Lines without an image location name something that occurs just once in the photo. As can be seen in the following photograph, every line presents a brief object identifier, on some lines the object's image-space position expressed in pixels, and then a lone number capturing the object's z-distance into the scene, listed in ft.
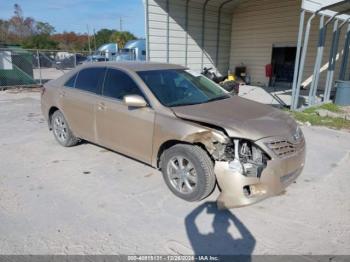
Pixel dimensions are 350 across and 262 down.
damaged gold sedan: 9.69
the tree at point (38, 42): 153.27
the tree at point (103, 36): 203.21
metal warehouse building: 35.68
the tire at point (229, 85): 30.77
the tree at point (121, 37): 176.48
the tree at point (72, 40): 196.39
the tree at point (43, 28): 204.23
